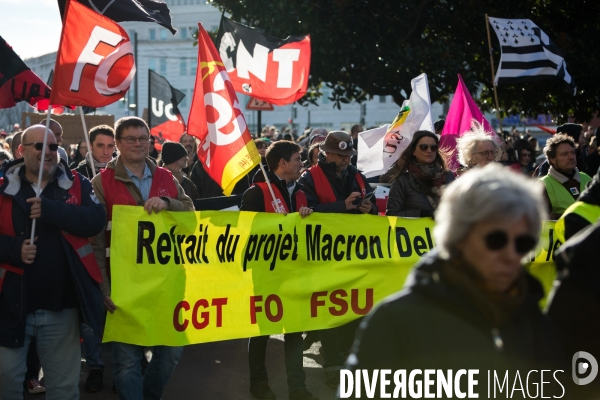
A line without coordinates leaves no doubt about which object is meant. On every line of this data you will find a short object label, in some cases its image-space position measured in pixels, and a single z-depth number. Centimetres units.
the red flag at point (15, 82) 732
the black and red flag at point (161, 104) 1483
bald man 491
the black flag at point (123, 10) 667
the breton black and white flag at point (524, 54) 1154
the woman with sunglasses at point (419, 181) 676
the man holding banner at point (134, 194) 568
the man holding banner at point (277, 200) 651
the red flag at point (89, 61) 576
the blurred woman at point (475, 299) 245
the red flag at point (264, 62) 921
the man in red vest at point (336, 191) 712
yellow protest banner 586
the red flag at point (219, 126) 677
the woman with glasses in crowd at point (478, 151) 677
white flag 944
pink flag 963
